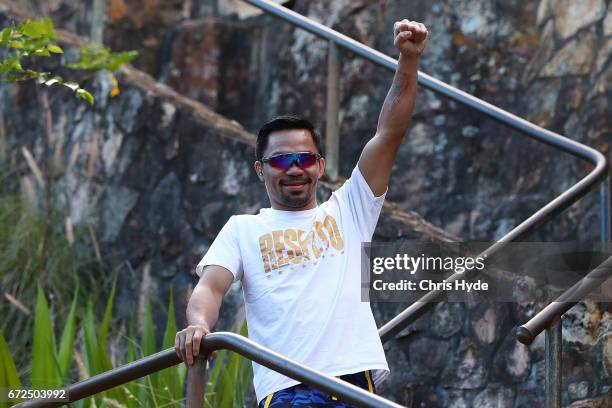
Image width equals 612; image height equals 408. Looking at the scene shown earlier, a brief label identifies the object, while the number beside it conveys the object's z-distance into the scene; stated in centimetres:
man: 650
